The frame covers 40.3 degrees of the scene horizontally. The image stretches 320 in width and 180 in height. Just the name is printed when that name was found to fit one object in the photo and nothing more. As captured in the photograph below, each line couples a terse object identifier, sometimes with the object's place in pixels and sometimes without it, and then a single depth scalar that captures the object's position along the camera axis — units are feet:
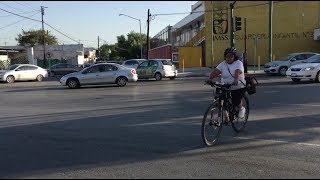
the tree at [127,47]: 381.40
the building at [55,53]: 212.95
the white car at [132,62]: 112.28
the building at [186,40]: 152.97
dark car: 145.07
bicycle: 25.16
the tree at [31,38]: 313.12
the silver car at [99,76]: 80.02
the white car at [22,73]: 106.73
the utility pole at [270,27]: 113.40
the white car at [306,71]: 71.61
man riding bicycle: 26.86
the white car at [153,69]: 94.73
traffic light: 103.57
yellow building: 141.59
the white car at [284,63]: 96.53
